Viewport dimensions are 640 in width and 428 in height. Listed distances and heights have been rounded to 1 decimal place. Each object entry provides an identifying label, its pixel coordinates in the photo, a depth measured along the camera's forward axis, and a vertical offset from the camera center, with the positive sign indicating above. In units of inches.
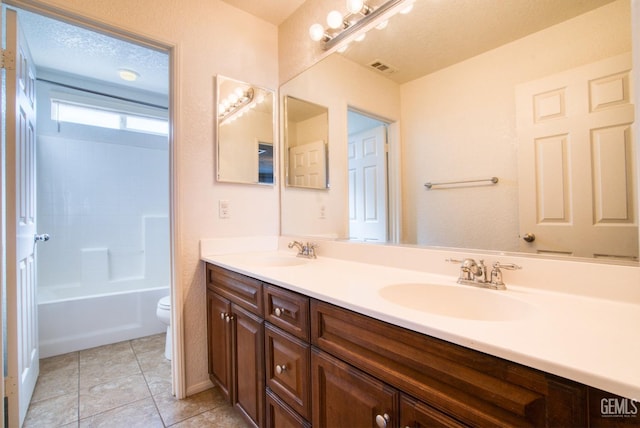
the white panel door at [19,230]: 52.3 -1.8
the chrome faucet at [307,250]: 66.2 -8.1
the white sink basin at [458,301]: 33.0 -11.4
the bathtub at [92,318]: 83.9 -31.7
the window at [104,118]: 104.0 +40.8
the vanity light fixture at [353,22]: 53.2 +40.4
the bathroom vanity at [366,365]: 19.1 -14.0
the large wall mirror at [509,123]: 32.2 +12.6
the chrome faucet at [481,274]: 36.4 -8.2
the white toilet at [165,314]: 81.3 -28.4
